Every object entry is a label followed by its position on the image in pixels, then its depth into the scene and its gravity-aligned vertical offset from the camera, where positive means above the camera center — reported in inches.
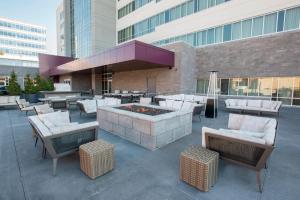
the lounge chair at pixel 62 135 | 124.6 -39.9
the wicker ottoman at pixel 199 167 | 105.7 -54.1
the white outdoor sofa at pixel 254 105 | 357.4 -33.8
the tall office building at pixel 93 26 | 1111.2 +486.6
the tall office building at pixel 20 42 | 2368.4 +772.1
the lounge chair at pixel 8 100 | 462.3 -35.4
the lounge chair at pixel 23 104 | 370.3 -40.1
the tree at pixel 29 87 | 605.9 +7.2
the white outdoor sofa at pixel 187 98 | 459.7 -20.6
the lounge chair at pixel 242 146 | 106.8 -41.5
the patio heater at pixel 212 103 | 336.9 -25.5
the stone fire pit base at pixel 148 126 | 176.7 -46.5
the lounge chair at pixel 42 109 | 259.3 -34.0
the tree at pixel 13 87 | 546.9 +5.9
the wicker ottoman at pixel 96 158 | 118.8 -54.5
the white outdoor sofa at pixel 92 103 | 323.6 -30.1
